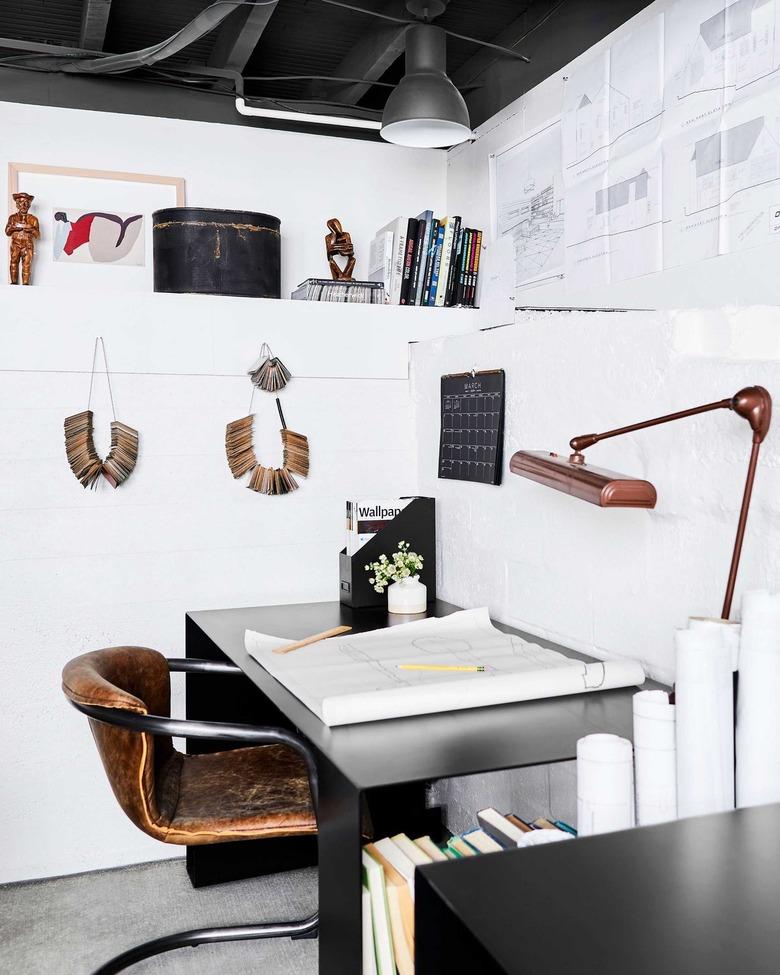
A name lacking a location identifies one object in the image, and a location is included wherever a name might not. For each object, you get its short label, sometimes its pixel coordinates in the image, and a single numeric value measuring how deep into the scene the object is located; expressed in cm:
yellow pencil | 191
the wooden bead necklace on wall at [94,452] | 280
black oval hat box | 295
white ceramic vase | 265
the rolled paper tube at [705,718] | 126
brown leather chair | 186
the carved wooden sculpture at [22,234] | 294
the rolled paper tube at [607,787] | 130
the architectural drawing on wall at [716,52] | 214
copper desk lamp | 155
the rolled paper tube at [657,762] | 132
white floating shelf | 277
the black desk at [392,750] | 141
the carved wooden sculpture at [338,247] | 340
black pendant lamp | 280
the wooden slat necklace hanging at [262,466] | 296
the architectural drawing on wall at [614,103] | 251
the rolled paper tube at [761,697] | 125
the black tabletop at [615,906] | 74
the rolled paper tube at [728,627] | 134
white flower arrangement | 274
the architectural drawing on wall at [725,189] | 218
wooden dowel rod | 218
